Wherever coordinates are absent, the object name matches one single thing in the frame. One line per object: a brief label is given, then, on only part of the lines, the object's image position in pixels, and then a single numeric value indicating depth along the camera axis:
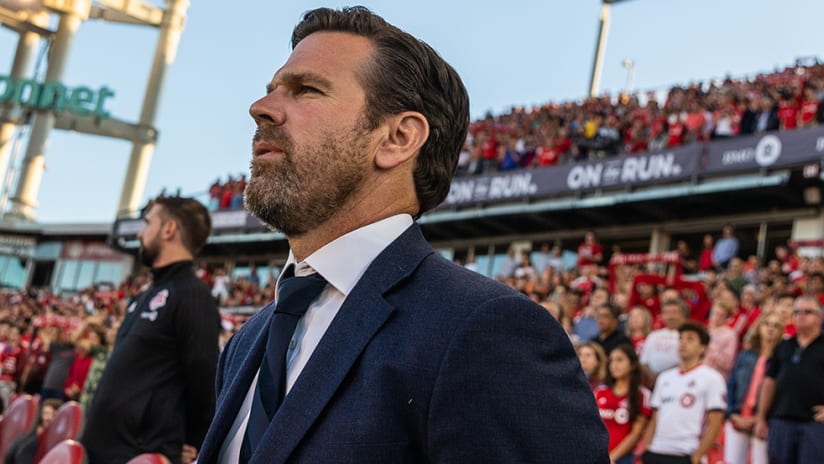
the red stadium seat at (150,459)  3.08
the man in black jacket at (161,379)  3.98
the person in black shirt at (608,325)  7.23
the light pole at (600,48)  31.22
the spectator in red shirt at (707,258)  15.36
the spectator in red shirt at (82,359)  11.09
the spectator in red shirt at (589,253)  15.16
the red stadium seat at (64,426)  5.60
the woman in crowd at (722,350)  7.65
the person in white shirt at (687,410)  6.27
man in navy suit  1.42
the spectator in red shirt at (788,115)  16.69
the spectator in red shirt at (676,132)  18.64
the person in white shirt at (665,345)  7.52
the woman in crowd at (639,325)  8.37
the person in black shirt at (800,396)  5.90
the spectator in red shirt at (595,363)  6.68
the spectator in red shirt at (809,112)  16.23
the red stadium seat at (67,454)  3.27
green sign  39.41
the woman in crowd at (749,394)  6.69
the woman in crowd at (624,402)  6.49
